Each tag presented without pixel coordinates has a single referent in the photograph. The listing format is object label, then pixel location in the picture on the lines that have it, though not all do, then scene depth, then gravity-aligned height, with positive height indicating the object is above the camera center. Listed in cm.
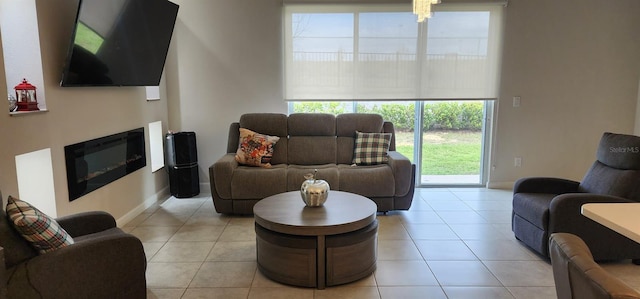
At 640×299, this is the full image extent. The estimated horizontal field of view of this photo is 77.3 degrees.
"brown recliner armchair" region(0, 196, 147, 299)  184 -84
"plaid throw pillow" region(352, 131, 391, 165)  436 -57
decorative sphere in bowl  295 -71
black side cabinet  466 -78
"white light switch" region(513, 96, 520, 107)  505 -5
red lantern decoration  274 +0
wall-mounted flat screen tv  301 +46
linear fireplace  319 -57
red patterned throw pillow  432 -57
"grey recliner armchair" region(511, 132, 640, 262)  291 -81
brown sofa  403 -76
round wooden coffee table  263 -100
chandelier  284 +63
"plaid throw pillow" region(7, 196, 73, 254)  191 -63
